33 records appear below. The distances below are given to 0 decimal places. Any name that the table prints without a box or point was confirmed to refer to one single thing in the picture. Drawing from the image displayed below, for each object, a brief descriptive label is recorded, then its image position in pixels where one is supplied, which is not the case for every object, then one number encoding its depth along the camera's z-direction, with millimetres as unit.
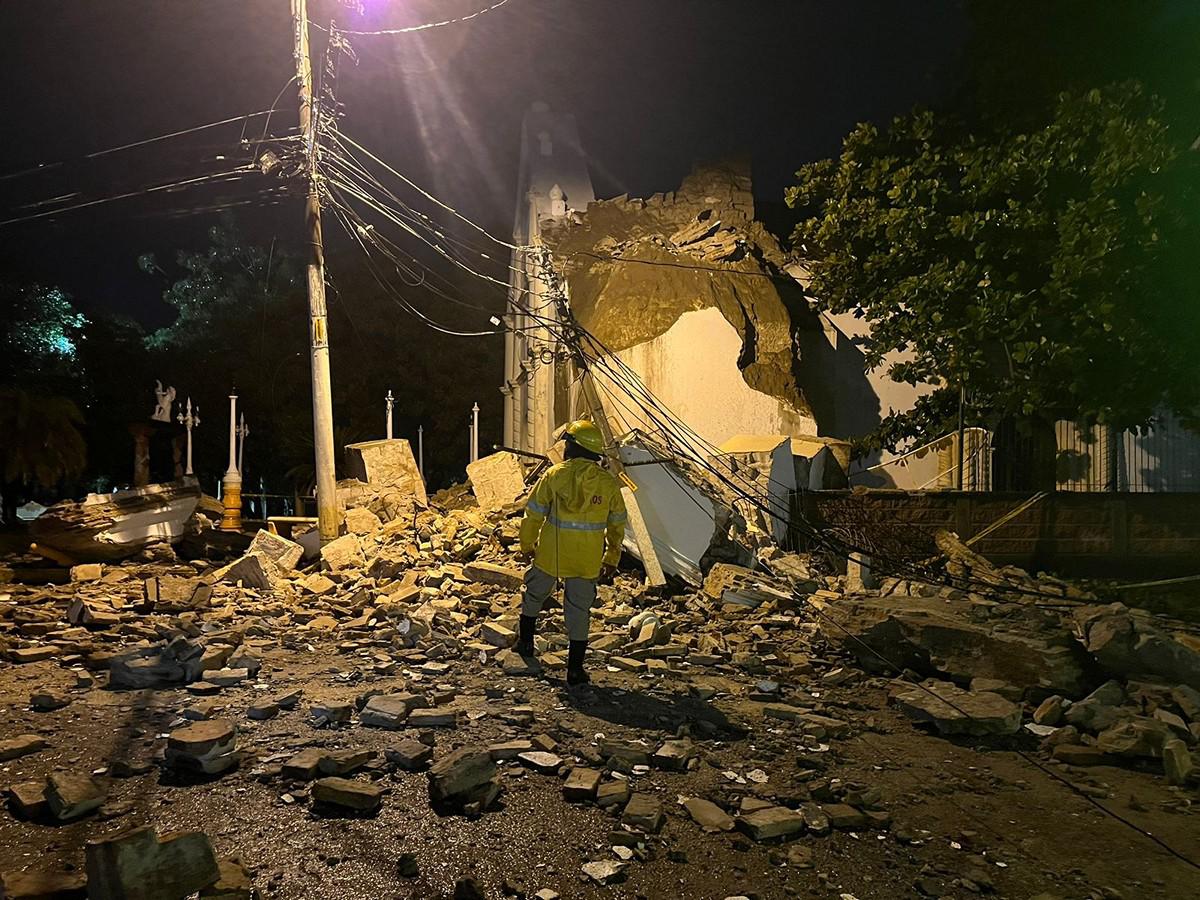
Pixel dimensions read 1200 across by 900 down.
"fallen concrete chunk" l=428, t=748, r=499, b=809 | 3082
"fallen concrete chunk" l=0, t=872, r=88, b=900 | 2279
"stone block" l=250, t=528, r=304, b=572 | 9188
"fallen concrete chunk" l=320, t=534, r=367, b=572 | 9094
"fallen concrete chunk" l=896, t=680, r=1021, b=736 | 4156
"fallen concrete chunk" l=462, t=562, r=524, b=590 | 7859
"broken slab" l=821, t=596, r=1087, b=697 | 4719
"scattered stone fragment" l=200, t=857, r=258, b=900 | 2342
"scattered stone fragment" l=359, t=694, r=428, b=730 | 4051
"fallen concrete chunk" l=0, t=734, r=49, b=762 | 3535
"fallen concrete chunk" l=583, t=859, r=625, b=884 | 2598
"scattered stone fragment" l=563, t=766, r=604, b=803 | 3178
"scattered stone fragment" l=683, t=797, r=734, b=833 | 2973
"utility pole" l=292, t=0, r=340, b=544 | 9953
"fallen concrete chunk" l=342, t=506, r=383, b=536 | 10570
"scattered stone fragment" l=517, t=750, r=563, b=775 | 3500
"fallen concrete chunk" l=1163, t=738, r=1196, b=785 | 3523
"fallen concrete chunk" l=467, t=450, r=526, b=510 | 11656
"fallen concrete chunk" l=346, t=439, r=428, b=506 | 12016
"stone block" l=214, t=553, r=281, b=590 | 8484
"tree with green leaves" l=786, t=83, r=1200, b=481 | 7961
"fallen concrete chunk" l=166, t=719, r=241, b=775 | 3344
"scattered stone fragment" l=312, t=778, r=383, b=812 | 2998
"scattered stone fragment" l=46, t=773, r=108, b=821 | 2850
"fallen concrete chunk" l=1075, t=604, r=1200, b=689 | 4617
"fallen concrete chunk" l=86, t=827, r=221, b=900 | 2189
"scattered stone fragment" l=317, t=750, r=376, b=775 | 3335
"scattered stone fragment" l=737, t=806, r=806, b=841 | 2887
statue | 15376
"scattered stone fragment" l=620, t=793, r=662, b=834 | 2936
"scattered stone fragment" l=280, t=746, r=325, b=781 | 3295
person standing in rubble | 5043
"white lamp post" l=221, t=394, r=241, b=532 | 12203
